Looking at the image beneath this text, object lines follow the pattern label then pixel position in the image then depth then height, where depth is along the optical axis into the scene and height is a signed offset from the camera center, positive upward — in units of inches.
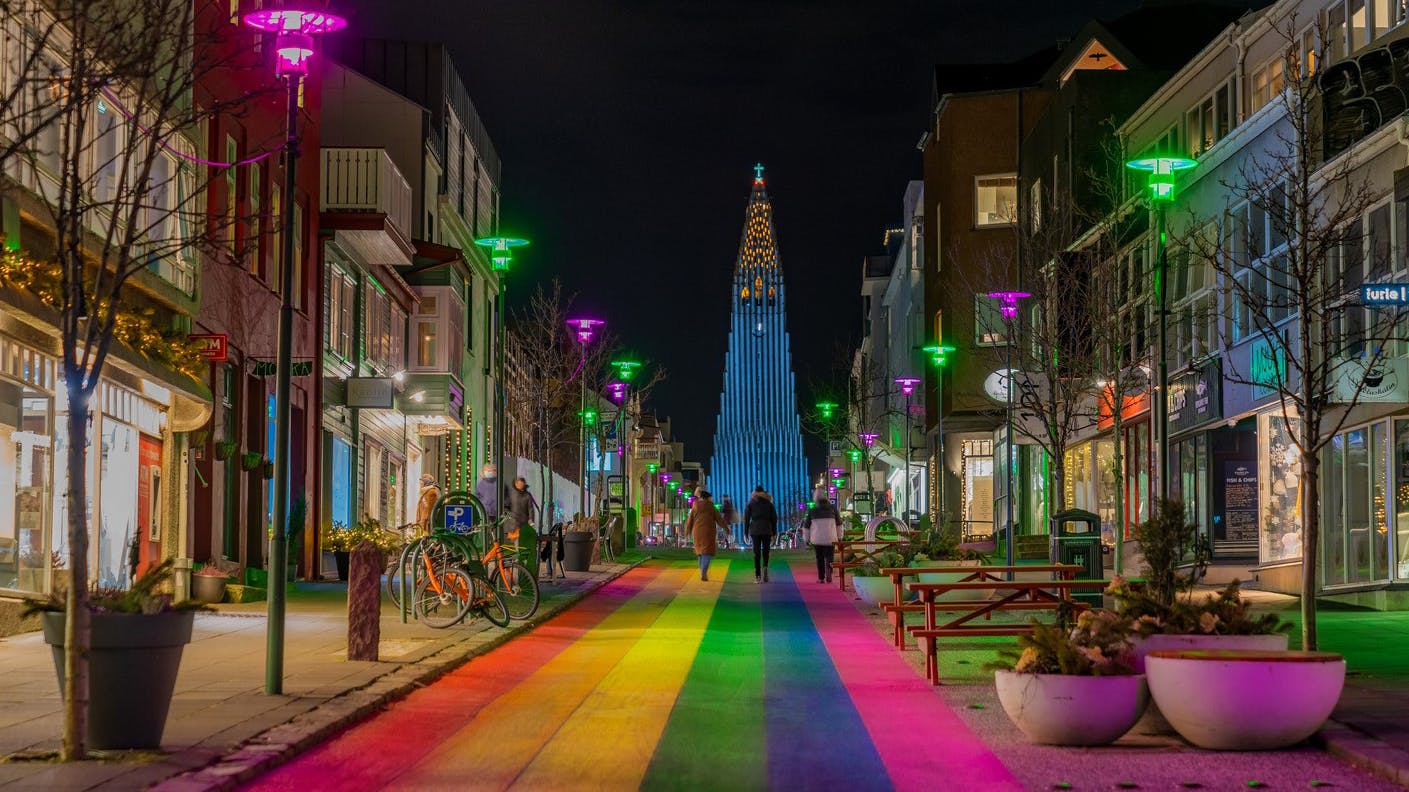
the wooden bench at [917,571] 701.9 -36.0
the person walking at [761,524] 1377.7 -24.1
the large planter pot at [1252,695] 420.5 -46.7
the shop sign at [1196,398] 1272.1 +68.2
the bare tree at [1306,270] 612.1 +109.8
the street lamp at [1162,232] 869.8 +123.5
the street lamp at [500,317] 1106.9 +108.0
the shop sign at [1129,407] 1483.8 +71.3
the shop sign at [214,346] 965.8 +77.5
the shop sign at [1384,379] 893.8 +55.8
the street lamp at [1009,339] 1407.5 +119.6
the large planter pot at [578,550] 1510.8 -47.6
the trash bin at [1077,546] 971.9 -28.3
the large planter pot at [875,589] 1055.6 -55.9
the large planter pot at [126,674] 403.9 -40.2
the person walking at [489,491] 1246.3 +0.9
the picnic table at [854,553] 1195.9 -43.1
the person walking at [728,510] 1742.1 -16.9
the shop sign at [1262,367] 1075.3 +75.8
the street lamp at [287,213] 545.6 +84.9
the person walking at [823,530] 1363.2 -28.2
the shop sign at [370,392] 1487.5 +81.3
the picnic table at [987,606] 613.0 -40.0
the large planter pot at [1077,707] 434.9 -50.8
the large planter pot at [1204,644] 468.8 -38.6
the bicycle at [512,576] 880.3 -40.5
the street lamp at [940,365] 1943.9 +141.3
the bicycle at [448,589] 831.7 -44.1
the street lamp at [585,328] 1571.1 +142.7
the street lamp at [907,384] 2322.8 +138.3
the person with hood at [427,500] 1207.6 -5.1
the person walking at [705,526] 1412.4 -25.9
